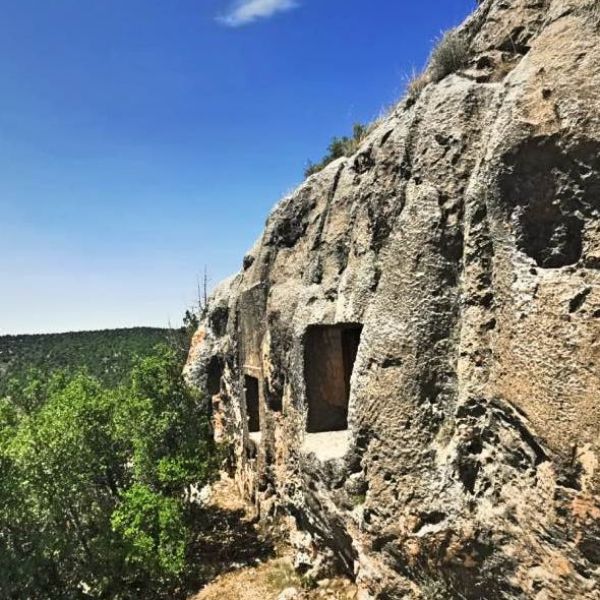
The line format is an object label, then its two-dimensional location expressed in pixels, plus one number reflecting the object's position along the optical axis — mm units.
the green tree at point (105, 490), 8961
